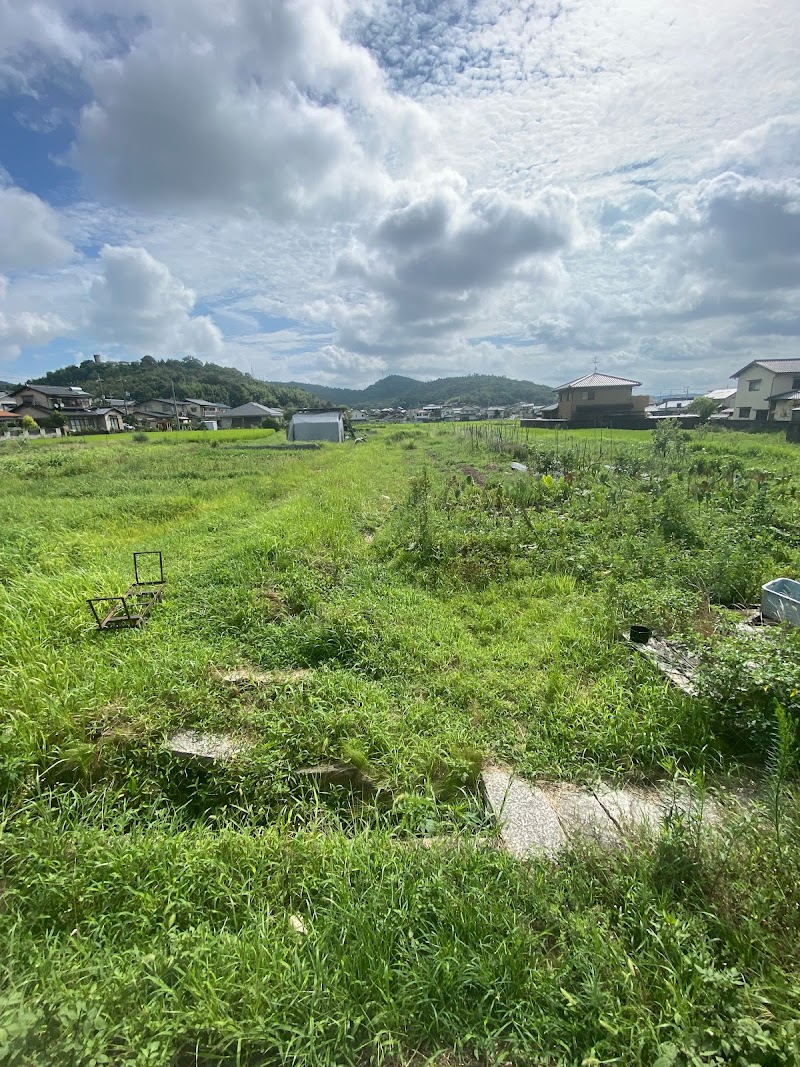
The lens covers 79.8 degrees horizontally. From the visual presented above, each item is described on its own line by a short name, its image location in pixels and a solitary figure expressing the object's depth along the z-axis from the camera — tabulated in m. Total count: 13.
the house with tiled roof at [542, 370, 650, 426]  41.69
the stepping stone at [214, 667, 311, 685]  3.81
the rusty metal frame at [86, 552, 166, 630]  4.52
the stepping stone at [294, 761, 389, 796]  3.02
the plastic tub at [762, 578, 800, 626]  4.27
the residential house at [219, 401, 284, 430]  63.31
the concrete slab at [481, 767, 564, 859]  2.38
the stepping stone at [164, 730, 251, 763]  3.07
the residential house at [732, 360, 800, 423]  33.53
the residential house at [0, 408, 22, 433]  45.27
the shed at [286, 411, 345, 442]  36.78
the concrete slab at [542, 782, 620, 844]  2.43
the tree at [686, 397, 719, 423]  46.08
